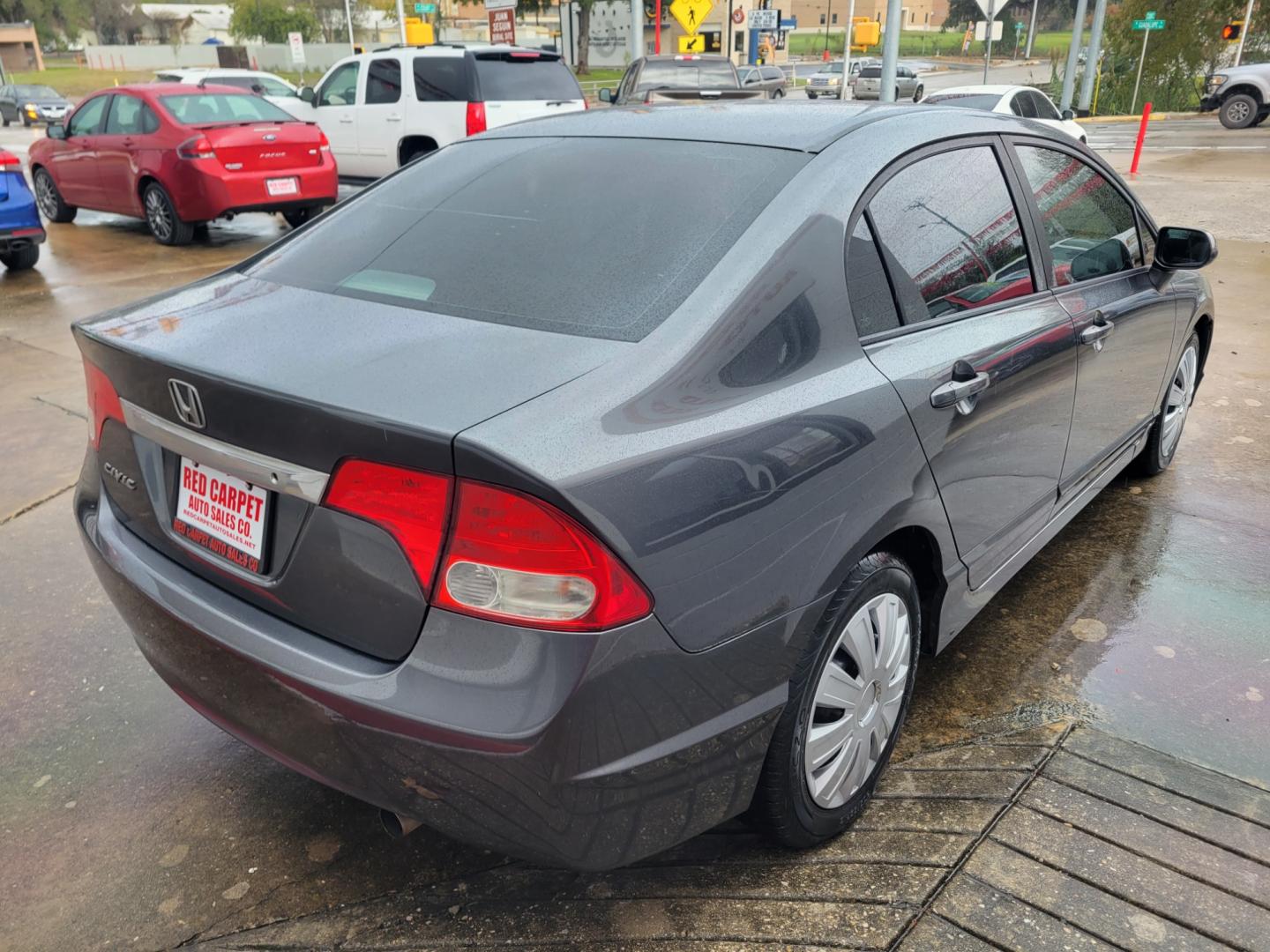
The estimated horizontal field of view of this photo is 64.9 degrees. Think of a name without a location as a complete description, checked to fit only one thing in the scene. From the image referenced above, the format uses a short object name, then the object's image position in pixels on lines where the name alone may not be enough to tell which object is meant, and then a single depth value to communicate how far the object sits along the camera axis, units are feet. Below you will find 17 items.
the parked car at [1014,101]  44.17
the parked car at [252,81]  51.31
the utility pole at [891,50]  46.06
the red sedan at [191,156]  31.45
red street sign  72.02
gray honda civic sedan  5.32
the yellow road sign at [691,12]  64.18
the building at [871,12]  343.26
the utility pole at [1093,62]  89.40
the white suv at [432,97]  36.91
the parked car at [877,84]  120.16
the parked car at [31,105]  115.55
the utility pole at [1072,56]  93.09
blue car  27.61
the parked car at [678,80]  48.16
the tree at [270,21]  244.42
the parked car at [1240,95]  76.23
